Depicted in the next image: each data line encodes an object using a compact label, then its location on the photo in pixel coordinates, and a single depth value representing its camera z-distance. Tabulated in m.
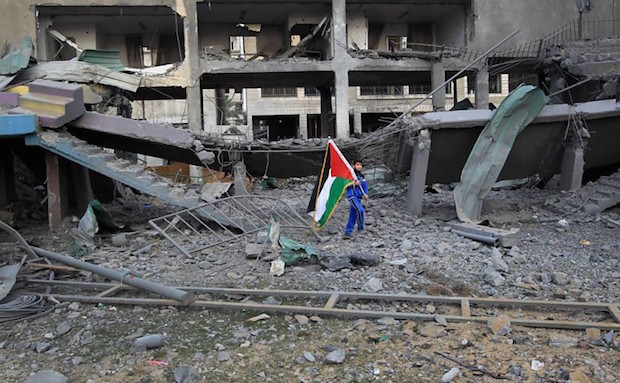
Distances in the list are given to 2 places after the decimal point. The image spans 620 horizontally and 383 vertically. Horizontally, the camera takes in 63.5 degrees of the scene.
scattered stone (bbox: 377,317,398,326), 5.14
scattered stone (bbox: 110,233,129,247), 9.52
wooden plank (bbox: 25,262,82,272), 6.82
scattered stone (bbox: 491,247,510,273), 7.10
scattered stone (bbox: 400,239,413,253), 8.34
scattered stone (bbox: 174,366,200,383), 4.10
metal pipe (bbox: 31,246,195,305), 5.67
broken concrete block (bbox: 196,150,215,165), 11.32
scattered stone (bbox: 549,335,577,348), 4.56
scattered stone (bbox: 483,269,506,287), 6.49
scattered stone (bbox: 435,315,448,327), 5.04
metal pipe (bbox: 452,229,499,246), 8.49
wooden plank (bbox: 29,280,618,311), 5.48
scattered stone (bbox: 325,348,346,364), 4.36
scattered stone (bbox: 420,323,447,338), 4.85
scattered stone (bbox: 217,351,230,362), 4.48
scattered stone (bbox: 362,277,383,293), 6.29
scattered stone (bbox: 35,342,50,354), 4.78
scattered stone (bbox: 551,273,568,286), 6.54
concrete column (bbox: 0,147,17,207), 11.98
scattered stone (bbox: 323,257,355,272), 7.12
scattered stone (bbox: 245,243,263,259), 7.91
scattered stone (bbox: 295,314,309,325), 5.29
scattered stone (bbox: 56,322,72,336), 5.20
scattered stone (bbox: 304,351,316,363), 4.45
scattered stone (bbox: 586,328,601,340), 4.73
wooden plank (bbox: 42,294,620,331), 4.91
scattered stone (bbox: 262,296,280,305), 5.91
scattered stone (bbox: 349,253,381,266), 7.34
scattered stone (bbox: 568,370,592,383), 3.87
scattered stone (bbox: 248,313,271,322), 5.40
